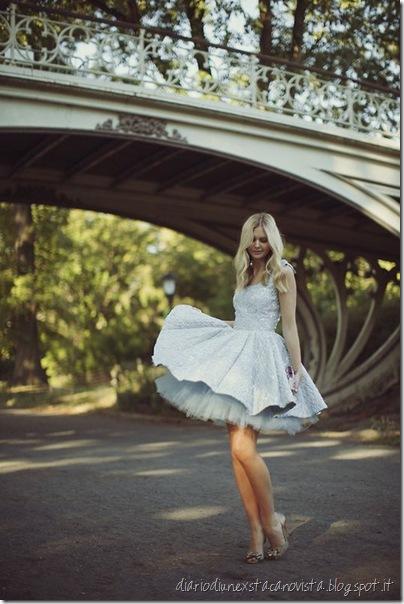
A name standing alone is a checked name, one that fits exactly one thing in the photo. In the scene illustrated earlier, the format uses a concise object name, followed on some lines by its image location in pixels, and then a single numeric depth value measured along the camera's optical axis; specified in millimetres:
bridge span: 9430
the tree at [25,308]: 20703
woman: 4066
